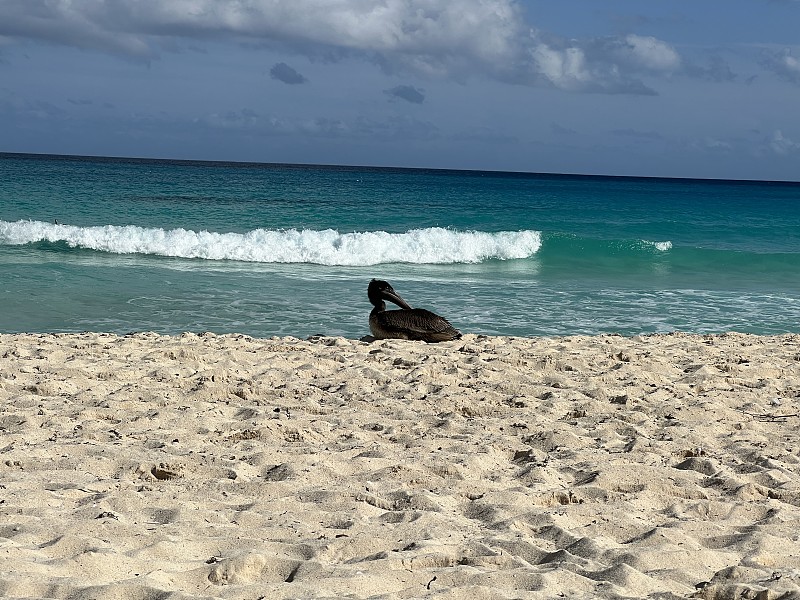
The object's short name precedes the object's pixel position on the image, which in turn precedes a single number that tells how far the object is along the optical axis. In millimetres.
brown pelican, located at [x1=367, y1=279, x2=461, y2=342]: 8945
